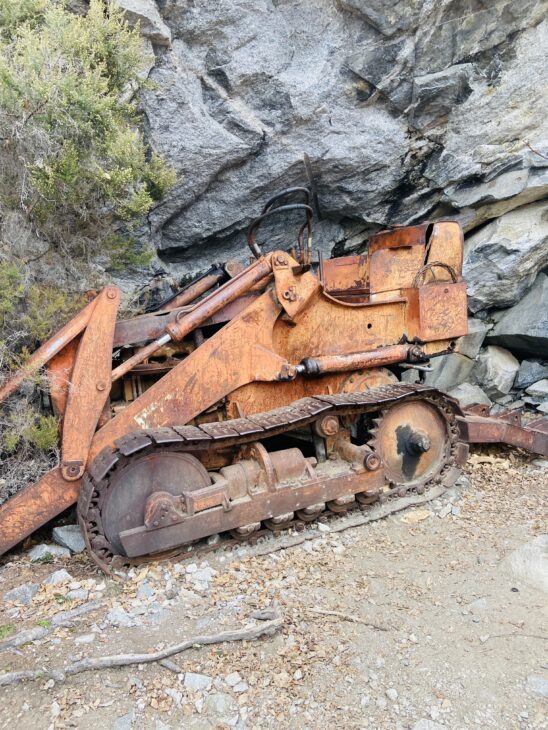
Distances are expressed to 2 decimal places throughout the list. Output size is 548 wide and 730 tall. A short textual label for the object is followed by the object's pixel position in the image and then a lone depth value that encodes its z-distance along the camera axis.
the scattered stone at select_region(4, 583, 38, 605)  3.29
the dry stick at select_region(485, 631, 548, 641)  2.94
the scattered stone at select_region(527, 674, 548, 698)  2.56
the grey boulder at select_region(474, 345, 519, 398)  8.02
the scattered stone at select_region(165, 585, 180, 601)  3.35
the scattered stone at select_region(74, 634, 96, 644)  2.89
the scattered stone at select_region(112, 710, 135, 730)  2.37
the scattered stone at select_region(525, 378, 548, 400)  8.02
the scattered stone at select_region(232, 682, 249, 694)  2.57
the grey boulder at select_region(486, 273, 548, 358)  7.83
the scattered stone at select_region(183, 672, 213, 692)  2.58
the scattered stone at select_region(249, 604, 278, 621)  3.05
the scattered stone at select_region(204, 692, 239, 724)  2.45
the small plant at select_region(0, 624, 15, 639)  2.94
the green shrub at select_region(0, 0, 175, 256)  4.33
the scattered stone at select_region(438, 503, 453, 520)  4.48
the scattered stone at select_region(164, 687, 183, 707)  2.51
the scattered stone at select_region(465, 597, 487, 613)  3.21
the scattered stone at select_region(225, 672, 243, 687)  2.61
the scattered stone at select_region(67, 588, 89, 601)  3.32
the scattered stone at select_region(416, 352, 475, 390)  7.89
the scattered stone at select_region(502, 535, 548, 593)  3.46
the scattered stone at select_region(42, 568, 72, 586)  3.46
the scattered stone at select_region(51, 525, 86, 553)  3.92
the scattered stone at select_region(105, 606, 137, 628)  3.08
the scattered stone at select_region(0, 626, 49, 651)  2.81
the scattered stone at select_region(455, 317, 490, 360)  8.07
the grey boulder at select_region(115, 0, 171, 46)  5.49
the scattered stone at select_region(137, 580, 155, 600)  3.35
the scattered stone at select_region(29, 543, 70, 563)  3.81
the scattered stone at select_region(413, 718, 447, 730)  2.36
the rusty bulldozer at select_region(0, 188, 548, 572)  3.68
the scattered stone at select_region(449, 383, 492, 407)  7.66
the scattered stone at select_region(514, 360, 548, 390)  8.21
